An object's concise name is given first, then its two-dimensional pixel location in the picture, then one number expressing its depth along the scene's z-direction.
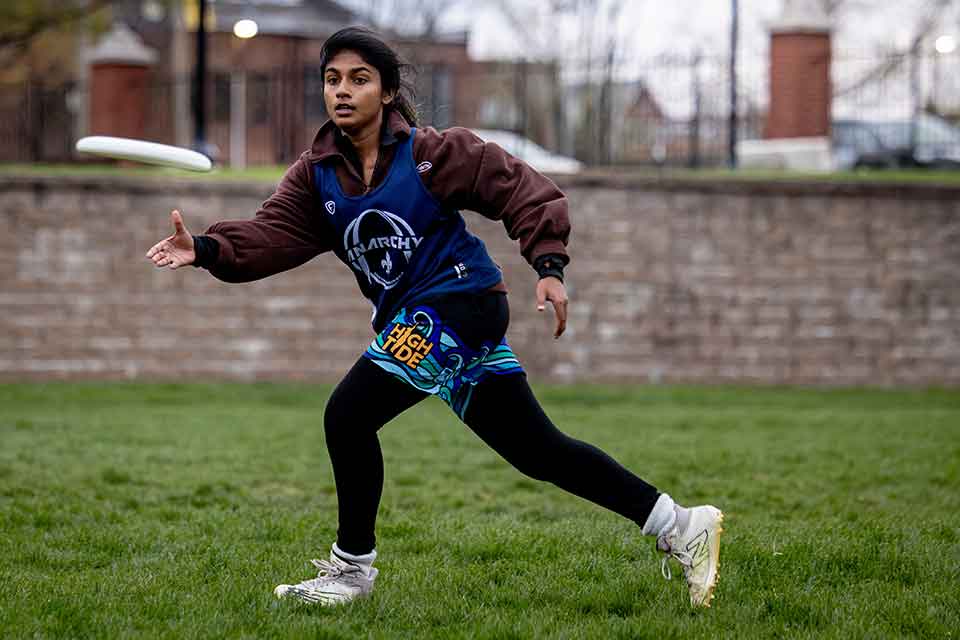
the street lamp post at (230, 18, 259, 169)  17.11
